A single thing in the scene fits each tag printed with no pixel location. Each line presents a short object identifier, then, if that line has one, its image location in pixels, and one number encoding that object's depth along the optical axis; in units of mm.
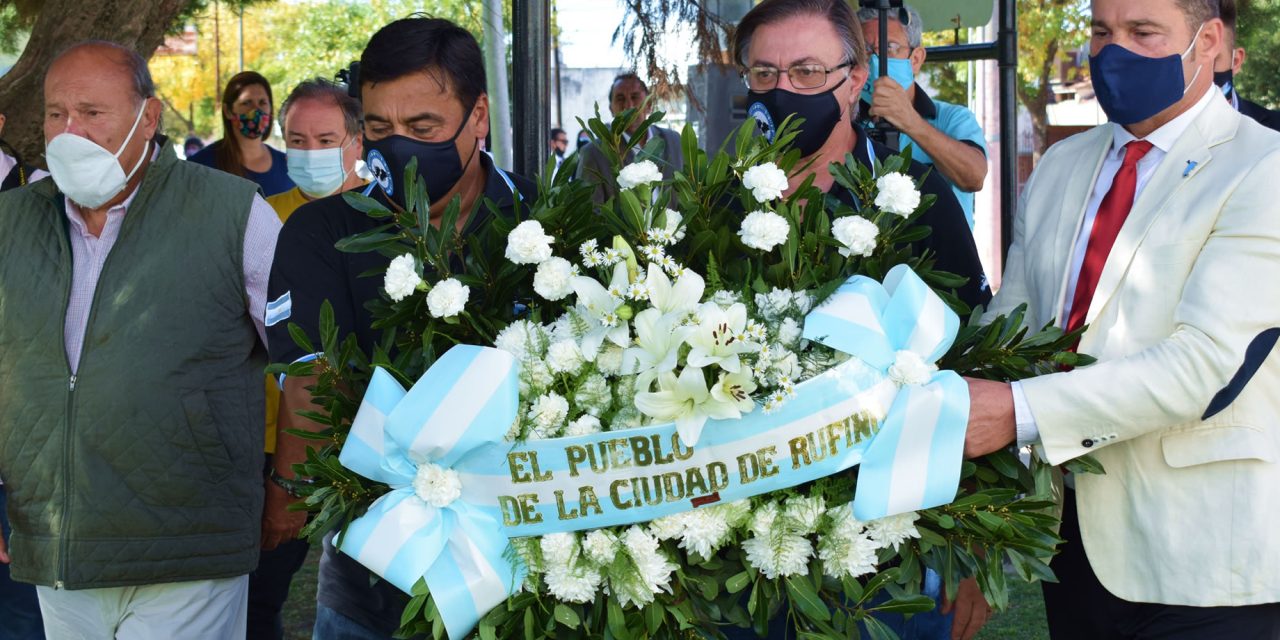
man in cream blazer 2285
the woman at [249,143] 6502
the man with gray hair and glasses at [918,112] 4262
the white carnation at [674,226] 2158
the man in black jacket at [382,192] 2643
